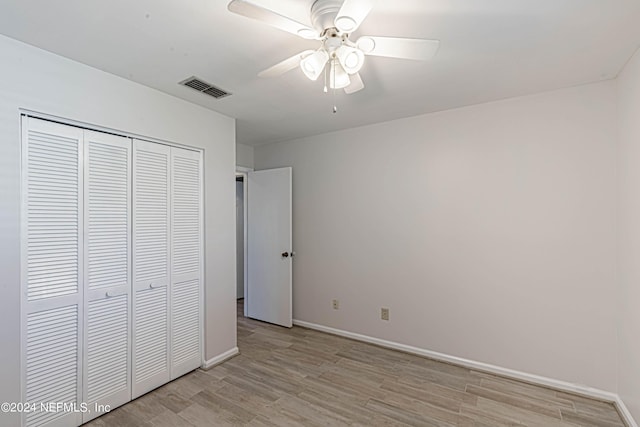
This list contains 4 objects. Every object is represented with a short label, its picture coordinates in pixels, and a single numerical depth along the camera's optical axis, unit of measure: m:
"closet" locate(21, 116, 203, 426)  1.87
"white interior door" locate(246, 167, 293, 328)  3.96
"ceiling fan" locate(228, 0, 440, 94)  1.24
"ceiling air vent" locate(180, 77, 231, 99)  2.29
